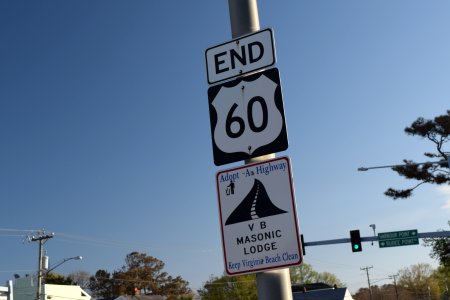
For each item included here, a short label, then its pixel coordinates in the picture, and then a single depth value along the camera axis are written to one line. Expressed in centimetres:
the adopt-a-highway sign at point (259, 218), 333
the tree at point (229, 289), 8405
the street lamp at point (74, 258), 4853
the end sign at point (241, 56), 385
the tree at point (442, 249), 5141
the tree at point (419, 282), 12888
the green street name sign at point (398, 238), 3127
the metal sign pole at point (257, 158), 335
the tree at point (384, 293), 12756
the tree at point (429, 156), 4144
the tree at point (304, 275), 10384
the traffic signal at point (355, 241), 2828
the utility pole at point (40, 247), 4708
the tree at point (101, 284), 10631
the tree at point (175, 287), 10312
